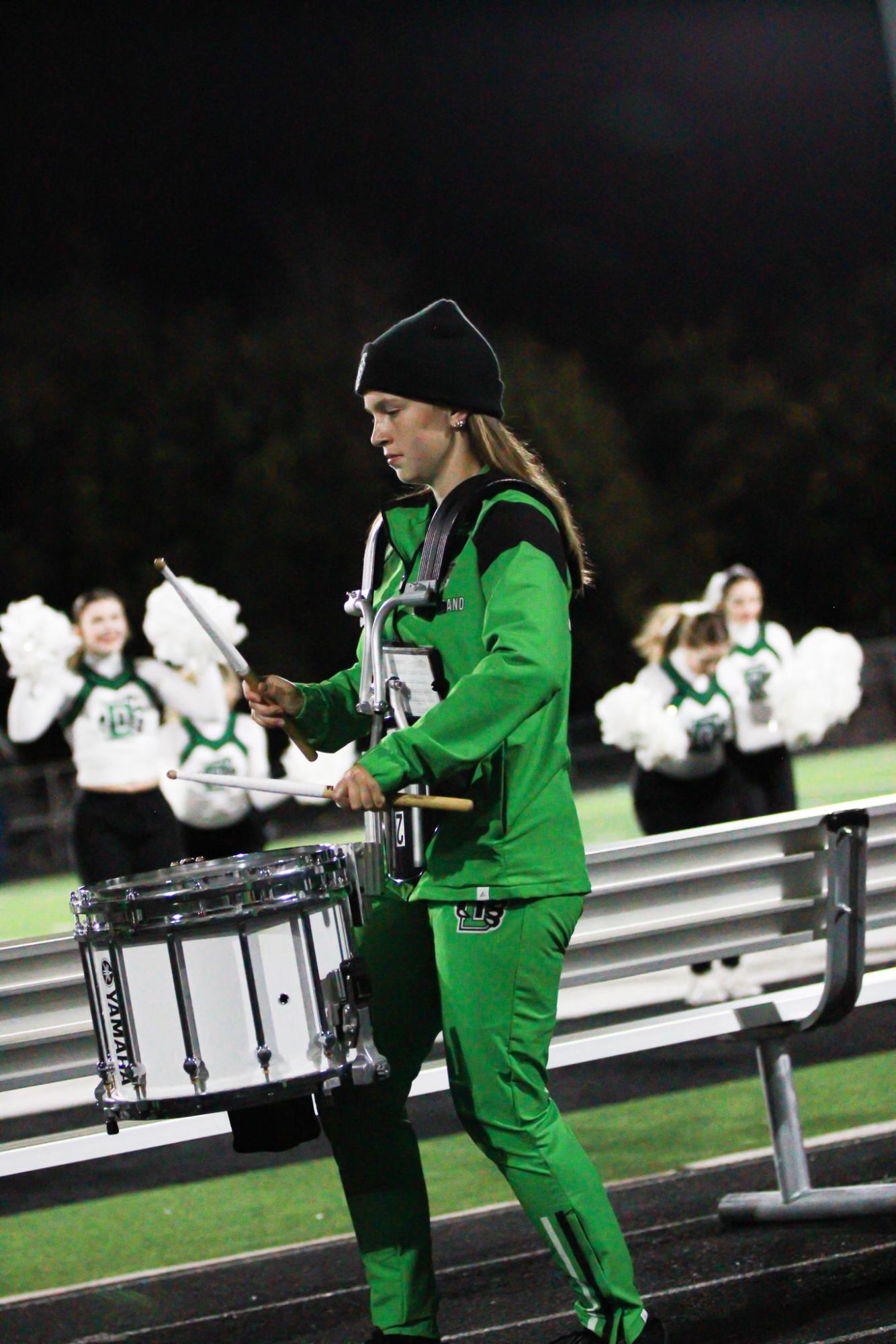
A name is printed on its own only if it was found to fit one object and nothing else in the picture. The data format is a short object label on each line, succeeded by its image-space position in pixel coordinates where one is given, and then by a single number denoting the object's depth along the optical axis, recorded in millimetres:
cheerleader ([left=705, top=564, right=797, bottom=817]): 18359
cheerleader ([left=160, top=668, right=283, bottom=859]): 17875
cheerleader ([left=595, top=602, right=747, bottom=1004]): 17891
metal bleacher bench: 8797
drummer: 6754
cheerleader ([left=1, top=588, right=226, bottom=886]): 16672
